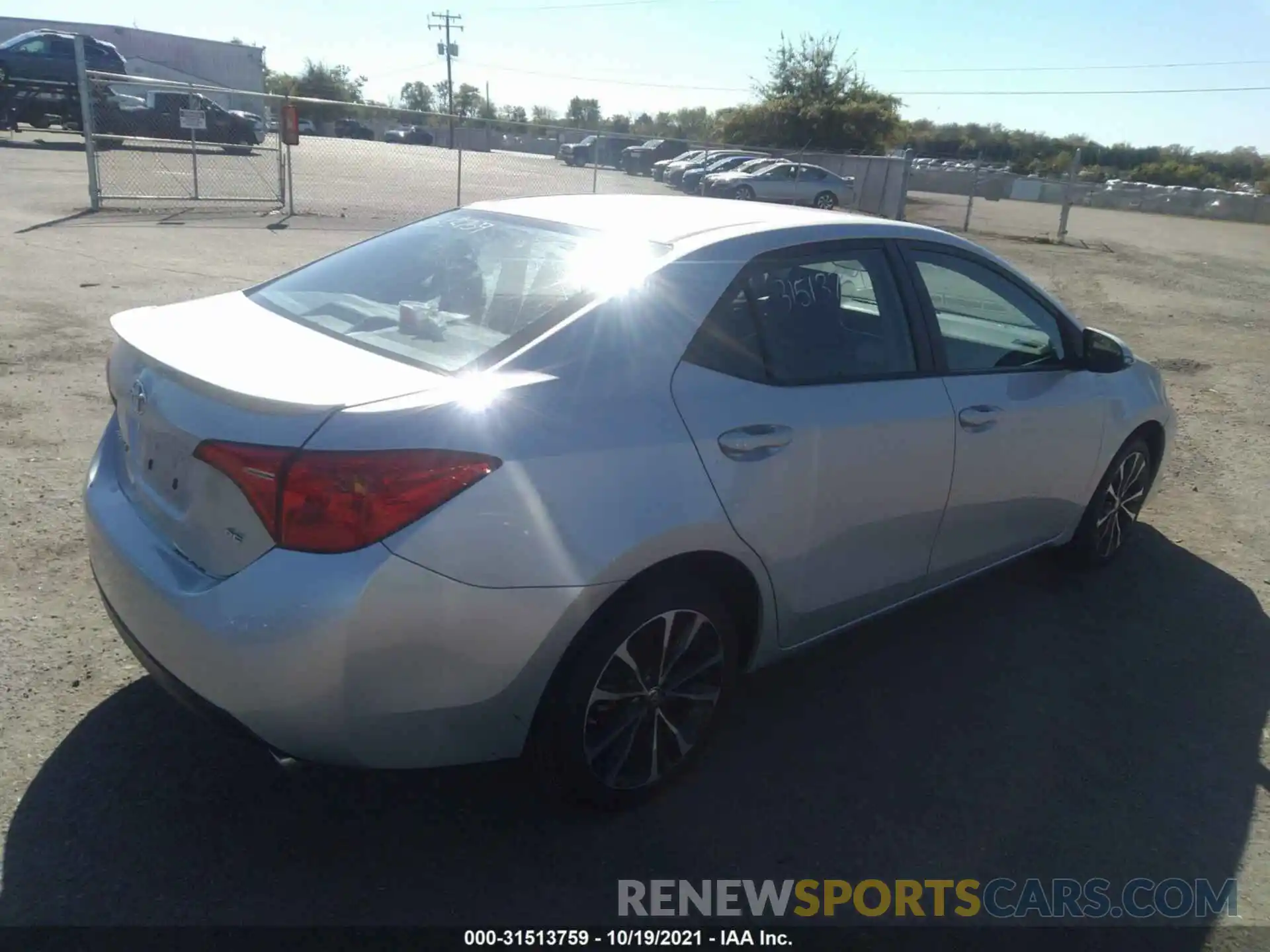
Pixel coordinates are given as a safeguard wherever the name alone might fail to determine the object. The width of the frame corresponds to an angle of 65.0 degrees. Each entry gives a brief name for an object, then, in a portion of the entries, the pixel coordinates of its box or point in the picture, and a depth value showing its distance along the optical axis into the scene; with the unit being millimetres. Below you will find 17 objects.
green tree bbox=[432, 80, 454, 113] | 84675
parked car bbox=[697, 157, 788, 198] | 25781
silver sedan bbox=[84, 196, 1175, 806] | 2293
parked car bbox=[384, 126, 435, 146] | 56088
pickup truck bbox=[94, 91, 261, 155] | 26453
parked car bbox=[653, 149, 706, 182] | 34719
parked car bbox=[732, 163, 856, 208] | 25766
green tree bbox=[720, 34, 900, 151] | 46875
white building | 51500
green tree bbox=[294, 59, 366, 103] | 80938
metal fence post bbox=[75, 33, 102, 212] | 14295
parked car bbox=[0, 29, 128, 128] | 28203
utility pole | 81125
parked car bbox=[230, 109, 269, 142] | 29330
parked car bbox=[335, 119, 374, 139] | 55219
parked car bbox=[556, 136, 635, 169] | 38406
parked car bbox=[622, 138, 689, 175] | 39594
